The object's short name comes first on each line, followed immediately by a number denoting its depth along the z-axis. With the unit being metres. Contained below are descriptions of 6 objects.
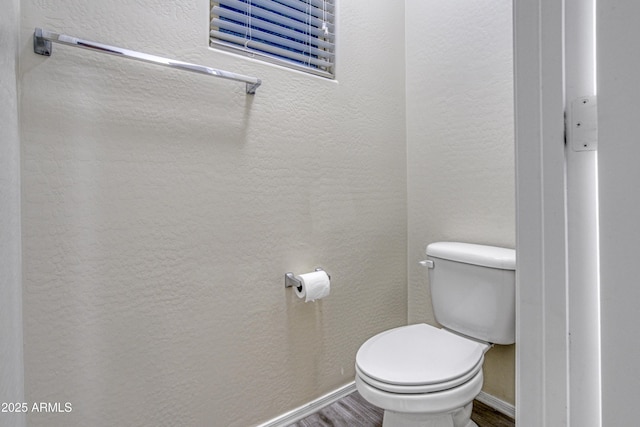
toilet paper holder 1.41
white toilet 1.02
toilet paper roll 1.36
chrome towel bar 0.91
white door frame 0.51
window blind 1.29
